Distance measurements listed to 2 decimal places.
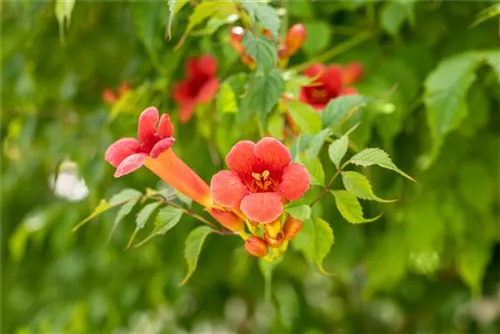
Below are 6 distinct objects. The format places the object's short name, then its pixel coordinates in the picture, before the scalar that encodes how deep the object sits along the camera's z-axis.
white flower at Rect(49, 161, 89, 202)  1.39
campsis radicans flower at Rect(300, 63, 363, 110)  0.97
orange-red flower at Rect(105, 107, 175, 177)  0.79
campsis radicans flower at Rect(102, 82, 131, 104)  1.06
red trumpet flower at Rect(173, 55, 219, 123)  1.03
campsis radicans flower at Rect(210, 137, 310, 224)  0.76
